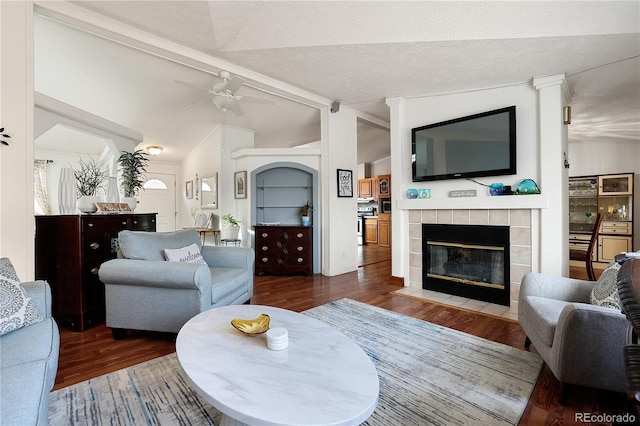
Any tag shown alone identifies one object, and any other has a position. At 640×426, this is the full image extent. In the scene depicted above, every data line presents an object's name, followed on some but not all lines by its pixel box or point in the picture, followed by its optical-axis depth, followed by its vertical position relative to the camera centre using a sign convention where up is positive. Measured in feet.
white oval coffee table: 3.05 -2.08
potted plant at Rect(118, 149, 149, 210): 11.49 +1.70
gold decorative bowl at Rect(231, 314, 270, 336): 4.72 -1.89
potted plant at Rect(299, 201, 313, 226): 15.30 -0.05
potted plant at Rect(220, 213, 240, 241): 16.93 -0.97
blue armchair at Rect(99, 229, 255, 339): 7.02 -1.94
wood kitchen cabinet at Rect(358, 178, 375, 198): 27.22 +2.27
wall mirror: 18.69 +1.44
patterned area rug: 4.76 -3.37
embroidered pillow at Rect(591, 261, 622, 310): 5.40 -1.59
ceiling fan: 10.19 +4.33
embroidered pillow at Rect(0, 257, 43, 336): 4.38 -1.43
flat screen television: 10.34 +2.48
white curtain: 18.24 +1.61
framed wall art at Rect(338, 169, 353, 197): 15.11 +1.54
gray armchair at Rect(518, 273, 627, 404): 4.68 -2.33
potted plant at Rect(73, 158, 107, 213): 9.00 +0.76
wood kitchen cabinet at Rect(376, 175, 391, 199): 25.68 +2.31
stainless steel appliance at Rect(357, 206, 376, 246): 28.27 -0.48
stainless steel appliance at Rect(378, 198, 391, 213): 26.50 +0.59
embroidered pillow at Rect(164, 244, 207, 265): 8.29 -1.23
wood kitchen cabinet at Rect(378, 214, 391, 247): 26.04 -1.69
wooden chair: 11.52 -1.88
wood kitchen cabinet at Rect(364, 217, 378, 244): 27.45 -1.78
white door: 23.62 +1.25
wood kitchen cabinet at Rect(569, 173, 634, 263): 16.32 -0.07
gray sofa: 2.89 -1.86
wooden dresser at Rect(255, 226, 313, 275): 14.83 -1.95
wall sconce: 10.02 +3.31
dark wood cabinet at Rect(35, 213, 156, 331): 8.16 -1.47
